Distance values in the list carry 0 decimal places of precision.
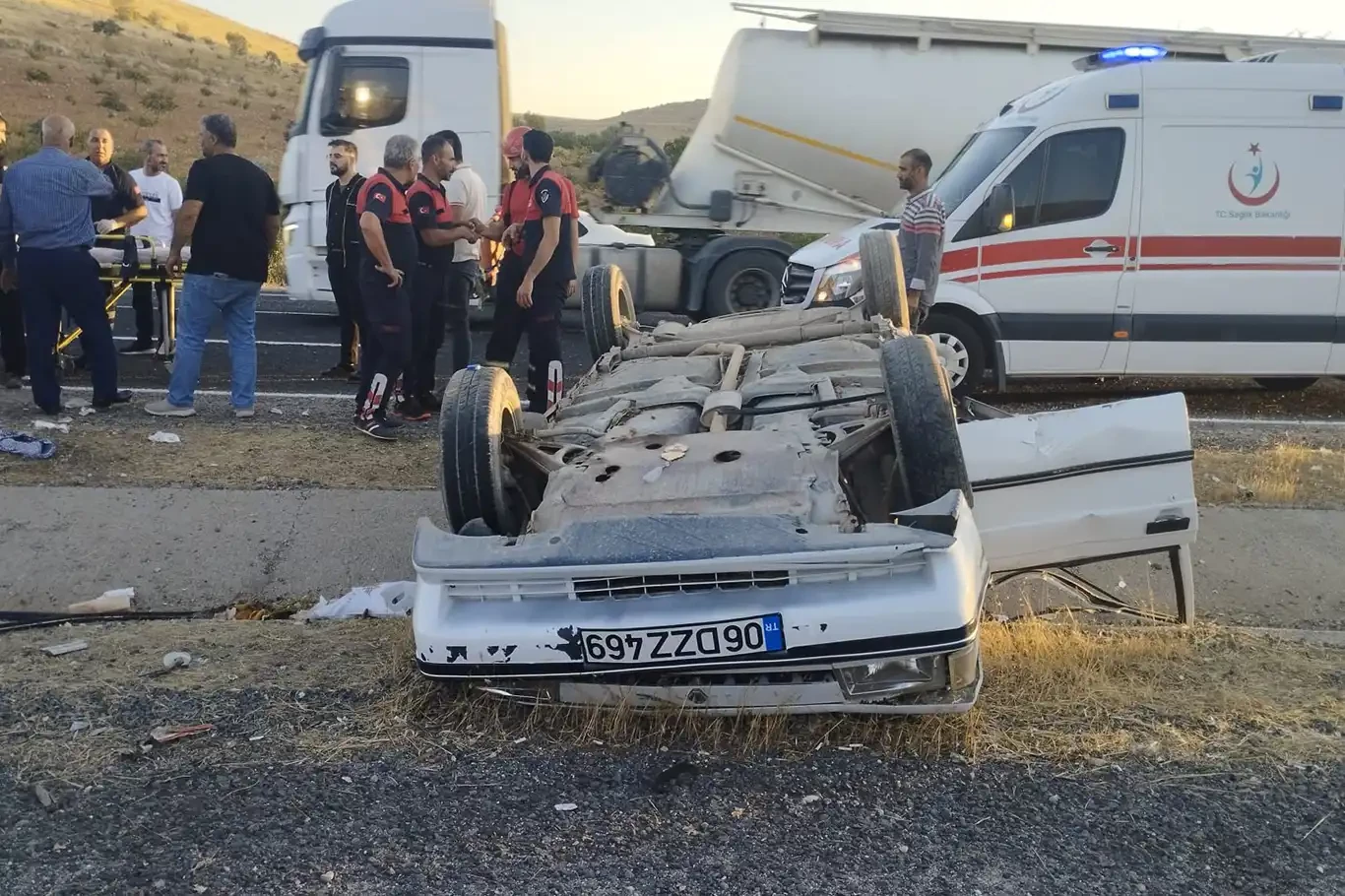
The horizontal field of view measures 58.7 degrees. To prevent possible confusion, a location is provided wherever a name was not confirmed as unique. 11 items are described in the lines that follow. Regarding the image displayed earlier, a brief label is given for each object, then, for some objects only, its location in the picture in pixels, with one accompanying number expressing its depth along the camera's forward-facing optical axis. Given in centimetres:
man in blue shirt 717
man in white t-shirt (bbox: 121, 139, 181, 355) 1007
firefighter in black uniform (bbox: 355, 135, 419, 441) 706
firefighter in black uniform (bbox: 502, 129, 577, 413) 731
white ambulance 844
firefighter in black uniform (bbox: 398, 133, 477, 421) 773
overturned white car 315
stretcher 889
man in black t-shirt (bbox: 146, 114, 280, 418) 725
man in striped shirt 709
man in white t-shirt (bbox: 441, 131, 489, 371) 831
